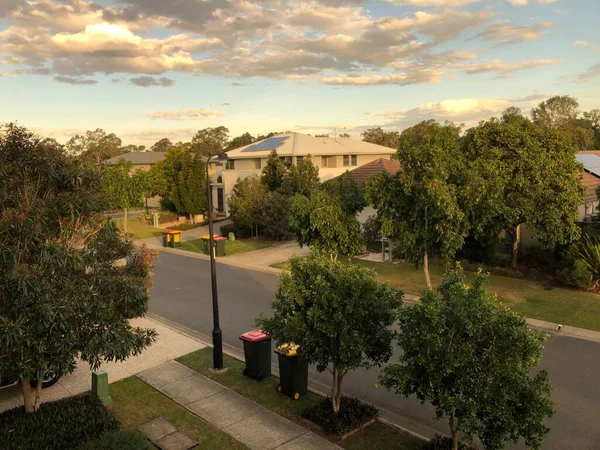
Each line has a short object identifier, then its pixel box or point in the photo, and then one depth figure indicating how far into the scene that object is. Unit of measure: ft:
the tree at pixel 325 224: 55.42
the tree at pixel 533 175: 54.08
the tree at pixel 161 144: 355.42
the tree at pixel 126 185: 110.63
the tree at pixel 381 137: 241.96
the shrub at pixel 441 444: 24.08
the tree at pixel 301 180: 91.50
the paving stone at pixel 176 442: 25.17
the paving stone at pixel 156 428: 26.40
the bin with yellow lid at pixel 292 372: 29.71
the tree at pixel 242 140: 259.02
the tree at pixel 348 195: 59.67
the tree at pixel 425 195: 45.37
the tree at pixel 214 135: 310.08
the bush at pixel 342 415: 26.37
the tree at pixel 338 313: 24.73
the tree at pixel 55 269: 19.47
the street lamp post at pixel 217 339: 35.17
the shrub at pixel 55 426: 22.84
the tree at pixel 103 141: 291.56
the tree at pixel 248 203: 92.17
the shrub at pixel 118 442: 20.86
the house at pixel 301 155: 118.68
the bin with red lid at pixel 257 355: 33.06
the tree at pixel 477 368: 19.42
